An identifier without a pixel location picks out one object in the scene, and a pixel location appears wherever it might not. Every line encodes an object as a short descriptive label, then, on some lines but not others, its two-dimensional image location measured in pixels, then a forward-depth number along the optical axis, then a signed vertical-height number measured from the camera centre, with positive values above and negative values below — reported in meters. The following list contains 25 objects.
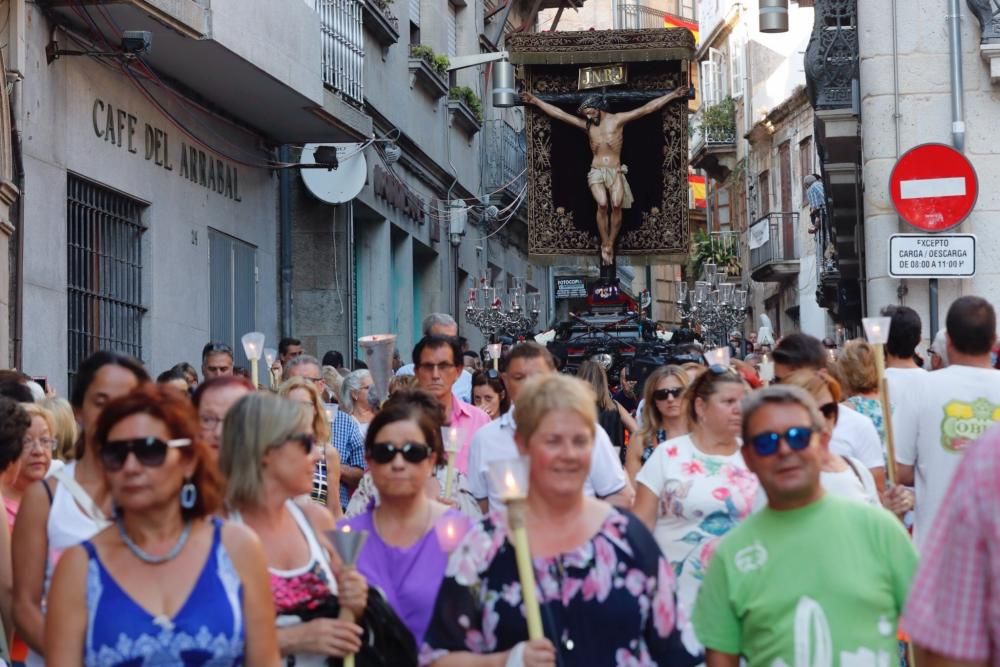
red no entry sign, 14.58 +1.43
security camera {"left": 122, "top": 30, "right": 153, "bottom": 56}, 14.06 +2.53
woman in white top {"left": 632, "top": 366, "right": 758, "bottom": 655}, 6.83 -0.38
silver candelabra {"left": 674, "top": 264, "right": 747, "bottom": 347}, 22.00 +0.87
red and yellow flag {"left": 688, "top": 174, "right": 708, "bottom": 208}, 73.78 +7.41
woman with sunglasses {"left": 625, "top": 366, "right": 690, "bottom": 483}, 9.17 -0.15
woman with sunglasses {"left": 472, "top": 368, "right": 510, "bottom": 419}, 11.29 -0.03
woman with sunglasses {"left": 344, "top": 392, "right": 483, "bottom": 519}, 7.52 -0.39
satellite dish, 21.70 +2.39
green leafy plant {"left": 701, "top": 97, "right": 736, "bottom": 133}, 54.47 +7.36
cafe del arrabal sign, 15.48 +2.11
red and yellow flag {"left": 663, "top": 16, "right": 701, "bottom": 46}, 64.62 +12.05
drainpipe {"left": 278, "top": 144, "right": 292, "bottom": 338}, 21.59 +1.74
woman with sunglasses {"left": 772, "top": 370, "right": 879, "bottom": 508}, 6.41 -0.29
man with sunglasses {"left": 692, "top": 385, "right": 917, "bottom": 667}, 5.04 -0.50
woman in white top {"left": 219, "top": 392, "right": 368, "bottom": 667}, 5.27 -0.36
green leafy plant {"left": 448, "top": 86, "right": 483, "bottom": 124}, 30.89 +4.62
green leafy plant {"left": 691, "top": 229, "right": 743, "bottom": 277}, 54.49 +3.62
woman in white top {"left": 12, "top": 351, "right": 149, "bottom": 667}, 5.55 -0.37
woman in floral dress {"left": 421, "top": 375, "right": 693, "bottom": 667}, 4.92 -0.50
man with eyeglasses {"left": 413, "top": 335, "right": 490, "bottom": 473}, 9.48 +0.06
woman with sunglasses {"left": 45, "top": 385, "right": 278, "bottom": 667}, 4.71 -0.43
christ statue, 22.39 +2.78
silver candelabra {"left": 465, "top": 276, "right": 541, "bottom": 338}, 21.23 +0.84
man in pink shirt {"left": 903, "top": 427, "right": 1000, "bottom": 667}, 3.22 -0.32
